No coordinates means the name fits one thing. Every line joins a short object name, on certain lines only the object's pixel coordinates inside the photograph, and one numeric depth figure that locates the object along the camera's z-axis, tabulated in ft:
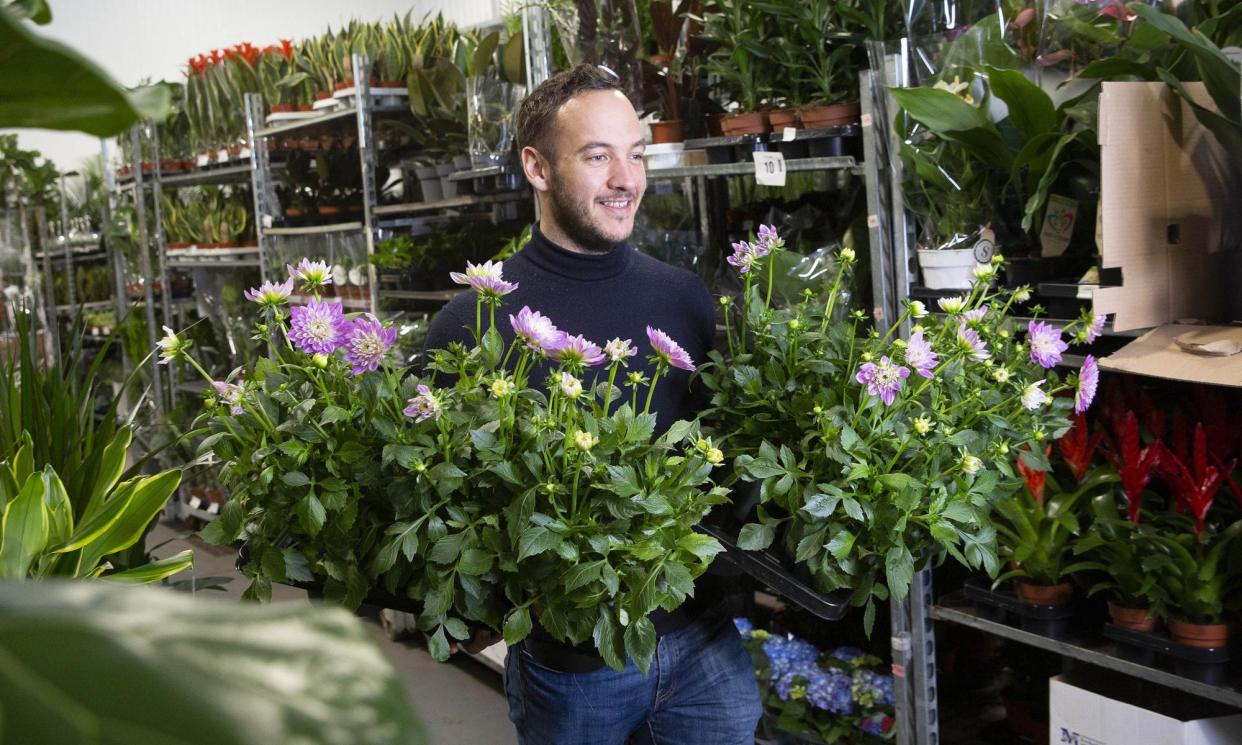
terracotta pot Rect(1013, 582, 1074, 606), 7.40
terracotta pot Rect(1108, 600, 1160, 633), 6.86
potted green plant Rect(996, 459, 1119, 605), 7.30
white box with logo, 6.68
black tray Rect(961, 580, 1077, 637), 7.38
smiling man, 5.89
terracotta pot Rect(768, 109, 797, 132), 8.83
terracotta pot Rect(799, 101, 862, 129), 8.41
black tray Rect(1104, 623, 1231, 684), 6.53
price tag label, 8.66
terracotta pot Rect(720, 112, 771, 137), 9.03
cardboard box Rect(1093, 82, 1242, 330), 6.36
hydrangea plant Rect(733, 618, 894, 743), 8.95
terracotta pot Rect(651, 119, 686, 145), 10.11
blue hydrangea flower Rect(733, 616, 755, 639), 10.03
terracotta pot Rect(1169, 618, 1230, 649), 6.56
